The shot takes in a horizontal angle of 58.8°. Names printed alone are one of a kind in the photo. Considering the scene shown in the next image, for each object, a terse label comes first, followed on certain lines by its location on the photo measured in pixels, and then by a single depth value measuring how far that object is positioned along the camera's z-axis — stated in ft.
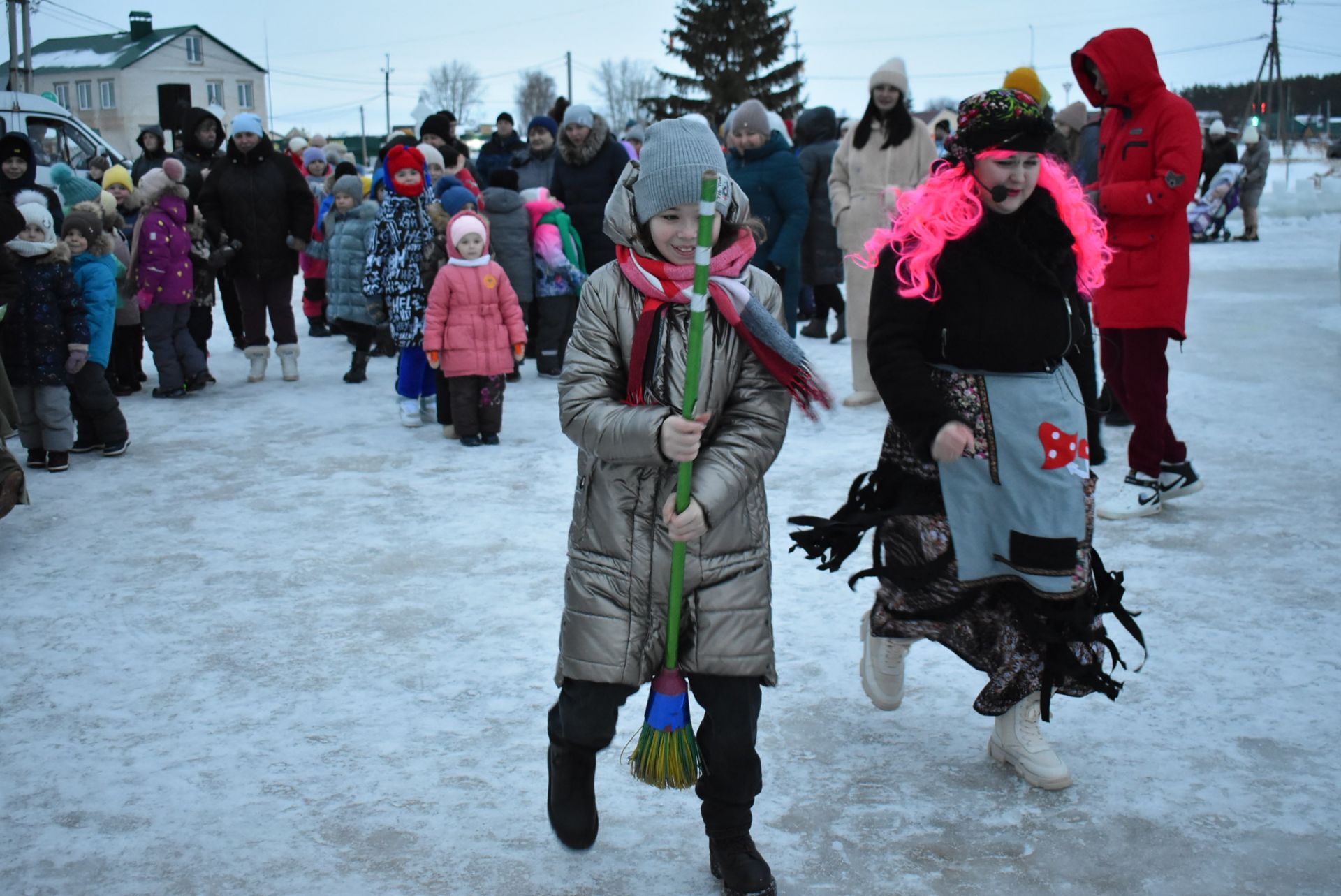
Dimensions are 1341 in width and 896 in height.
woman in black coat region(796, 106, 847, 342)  31.71
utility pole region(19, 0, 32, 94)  88.14
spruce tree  121.08
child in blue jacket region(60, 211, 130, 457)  20.90
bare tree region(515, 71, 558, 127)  245.65
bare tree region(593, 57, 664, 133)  254.88
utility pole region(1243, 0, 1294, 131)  143.74
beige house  189.16
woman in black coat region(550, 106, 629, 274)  28.30
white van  41.52
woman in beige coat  22.67
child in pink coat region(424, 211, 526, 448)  21.39
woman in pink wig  9.38
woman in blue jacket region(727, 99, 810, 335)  26.30
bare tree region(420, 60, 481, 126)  268.00
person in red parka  14.97
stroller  57.88
